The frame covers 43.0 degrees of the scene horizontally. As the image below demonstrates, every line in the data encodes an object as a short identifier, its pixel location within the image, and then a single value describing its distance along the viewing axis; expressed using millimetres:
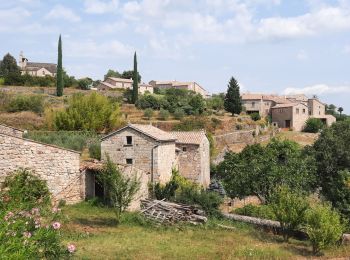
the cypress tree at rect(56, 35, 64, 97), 70000
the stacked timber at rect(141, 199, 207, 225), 23922
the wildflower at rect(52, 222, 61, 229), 10625
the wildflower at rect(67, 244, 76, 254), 10297
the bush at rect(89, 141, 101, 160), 35375
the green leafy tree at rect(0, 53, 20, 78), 103112
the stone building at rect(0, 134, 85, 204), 24578
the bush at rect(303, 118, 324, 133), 82750
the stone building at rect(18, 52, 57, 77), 118788
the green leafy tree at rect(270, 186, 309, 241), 22047
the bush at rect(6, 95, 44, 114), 61438
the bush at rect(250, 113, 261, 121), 79944
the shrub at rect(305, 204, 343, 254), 19594
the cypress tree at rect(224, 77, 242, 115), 77812
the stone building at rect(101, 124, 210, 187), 30531
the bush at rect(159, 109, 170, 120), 66312
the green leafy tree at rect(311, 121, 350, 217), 35094
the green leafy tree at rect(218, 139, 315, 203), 31297
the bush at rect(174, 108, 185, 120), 67075
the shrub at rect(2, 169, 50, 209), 23391
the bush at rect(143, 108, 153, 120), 66000
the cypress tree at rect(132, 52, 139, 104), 73312
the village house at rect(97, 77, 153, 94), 107550
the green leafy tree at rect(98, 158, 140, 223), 23188
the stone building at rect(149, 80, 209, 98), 124688
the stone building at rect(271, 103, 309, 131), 85988
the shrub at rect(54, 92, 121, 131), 48656
